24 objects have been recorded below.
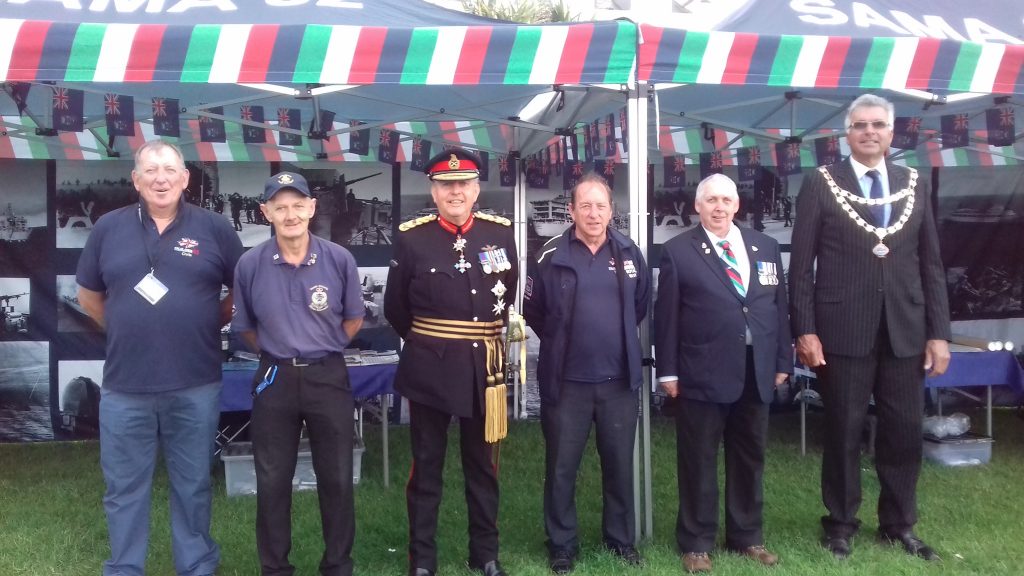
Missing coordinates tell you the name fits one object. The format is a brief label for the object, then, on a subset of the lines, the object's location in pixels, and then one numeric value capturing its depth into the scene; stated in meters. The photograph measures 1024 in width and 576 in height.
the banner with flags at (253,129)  5.14
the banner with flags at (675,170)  6.05
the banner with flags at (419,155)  5.68
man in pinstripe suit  3.28
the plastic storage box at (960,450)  5.12
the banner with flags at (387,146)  5.66
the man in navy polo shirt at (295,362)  2.90
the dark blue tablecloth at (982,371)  5.04
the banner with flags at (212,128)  5.12
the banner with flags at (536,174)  5.86
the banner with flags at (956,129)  5.34
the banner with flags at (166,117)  4.69
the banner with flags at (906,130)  5.34
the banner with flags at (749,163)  6.11
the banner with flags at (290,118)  5.05
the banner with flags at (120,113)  4.62
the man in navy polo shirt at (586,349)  3.22
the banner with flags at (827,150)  5.88
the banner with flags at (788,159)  5.69
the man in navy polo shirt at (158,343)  2.92
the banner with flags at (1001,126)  5.09
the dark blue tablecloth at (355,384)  4.54
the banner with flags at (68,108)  4.48
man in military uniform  3.08
